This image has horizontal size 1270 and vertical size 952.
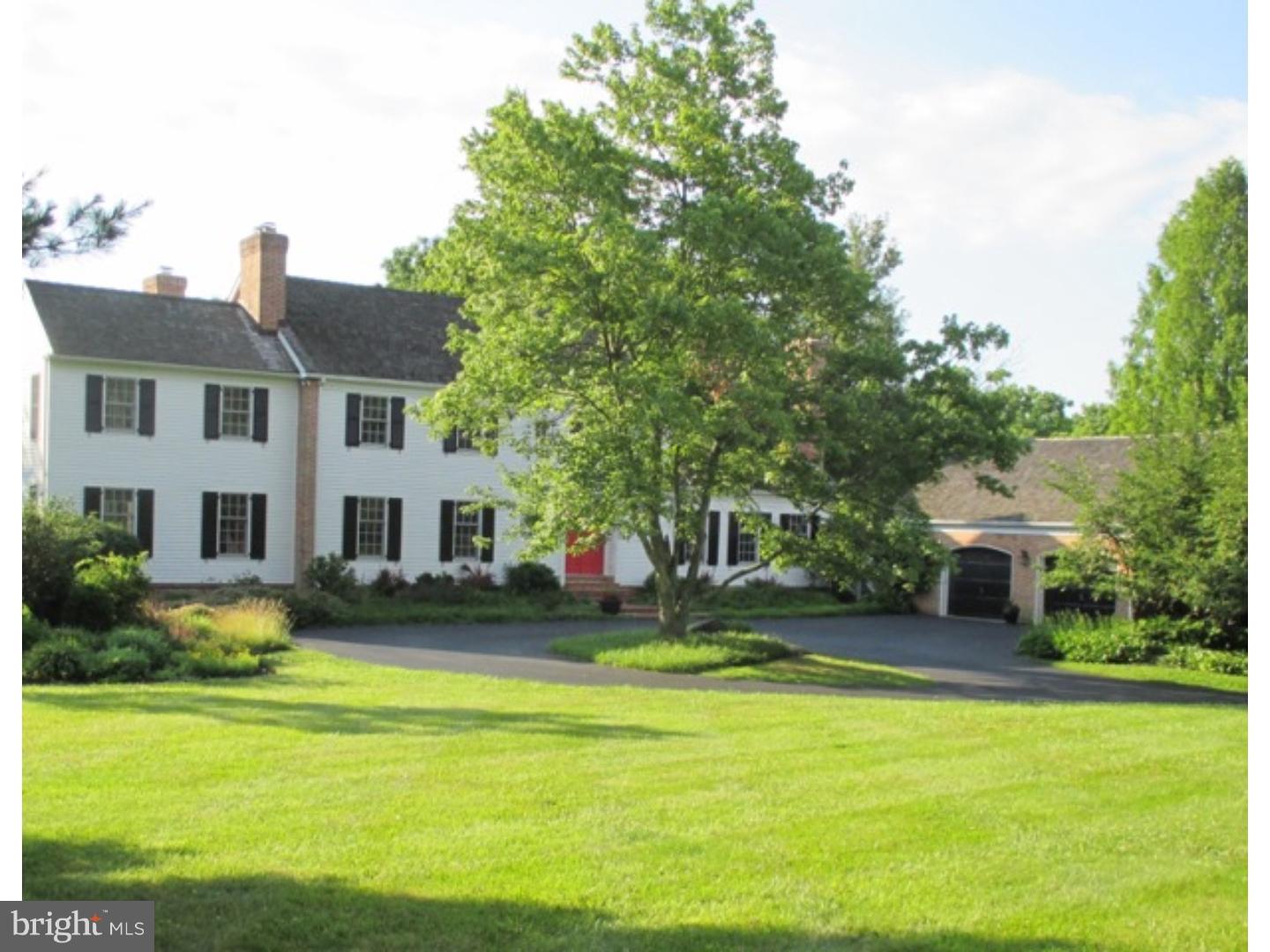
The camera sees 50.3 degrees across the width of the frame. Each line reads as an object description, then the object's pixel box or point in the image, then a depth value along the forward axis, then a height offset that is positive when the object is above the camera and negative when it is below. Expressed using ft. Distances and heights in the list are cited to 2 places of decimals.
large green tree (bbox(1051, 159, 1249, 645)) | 71.36 +0.67
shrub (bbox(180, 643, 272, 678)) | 51.11 -5.40
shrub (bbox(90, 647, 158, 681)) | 49.06 -5.25
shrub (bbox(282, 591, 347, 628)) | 77.15 -4.84
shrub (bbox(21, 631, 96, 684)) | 48.10 -5.09
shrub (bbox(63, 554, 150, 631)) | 61.31 -3.27
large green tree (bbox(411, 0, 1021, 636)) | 60.70 +9.10
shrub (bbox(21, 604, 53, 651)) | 52.39 -4.32
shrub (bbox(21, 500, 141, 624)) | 59.47 -1.58
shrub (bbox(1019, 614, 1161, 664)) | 75.23 -6.05
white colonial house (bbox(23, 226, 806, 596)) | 82.99 +6.02
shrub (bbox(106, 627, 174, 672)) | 51.46 -4.70
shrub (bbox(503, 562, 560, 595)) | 94.22 -3.62
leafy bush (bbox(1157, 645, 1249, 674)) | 71.97 -6.67
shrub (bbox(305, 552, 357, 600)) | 85.25 -3.37
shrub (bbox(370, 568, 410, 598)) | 89.20 -3.94
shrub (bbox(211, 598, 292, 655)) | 60.03 -4.74
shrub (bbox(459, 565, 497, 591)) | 92.53 -3.65
